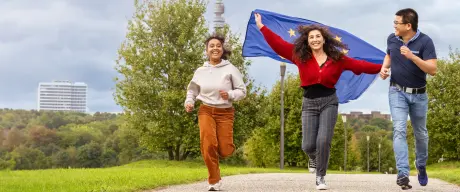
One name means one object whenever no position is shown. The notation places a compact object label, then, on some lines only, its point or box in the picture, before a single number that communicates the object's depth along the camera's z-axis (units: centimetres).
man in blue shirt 870
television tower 12891
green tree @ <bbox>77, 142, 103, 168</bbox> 7975
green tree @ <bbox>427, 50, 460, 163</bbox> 4066
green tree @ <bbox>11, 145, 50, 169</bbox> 8573
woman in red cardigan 884
